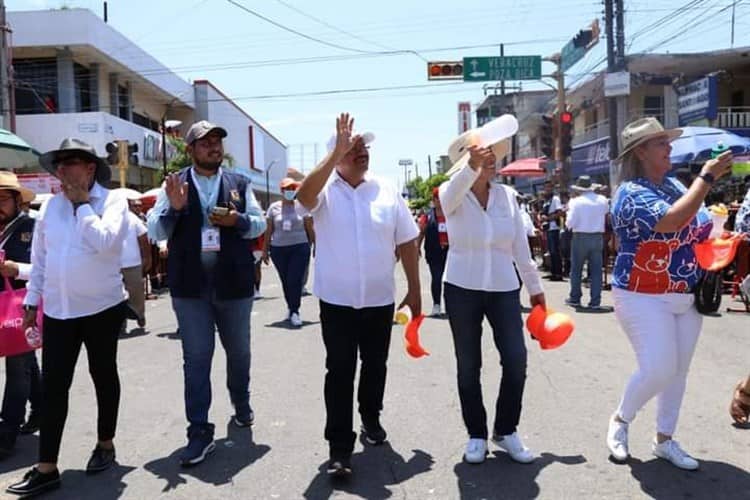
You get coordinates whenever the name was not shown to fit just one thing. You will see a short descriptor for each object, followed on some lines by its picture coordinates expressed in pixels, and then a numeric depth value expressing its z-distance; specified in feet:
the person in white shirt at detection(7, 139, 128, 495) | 12.70
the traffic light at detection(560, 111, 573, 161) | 59.36
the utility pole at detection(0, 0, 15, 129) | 53.33
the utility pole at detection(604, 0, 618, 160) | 65.16
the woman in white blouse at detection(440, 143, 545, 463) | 13.16
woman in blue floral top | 12.44
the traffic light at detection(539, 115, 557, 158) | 61.36
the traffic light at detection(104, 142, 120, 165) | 74.62
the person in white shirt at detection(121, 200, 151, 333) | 28.19
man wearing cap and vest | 13.92
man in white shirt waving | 12.96
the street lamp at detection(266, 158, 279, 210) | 212.95
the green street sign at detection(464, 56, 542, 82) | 71.26
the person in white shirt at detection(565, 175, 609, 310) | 33.04
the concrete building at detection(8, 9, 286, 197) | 83.82
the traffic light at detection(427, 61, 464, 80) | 71.46
